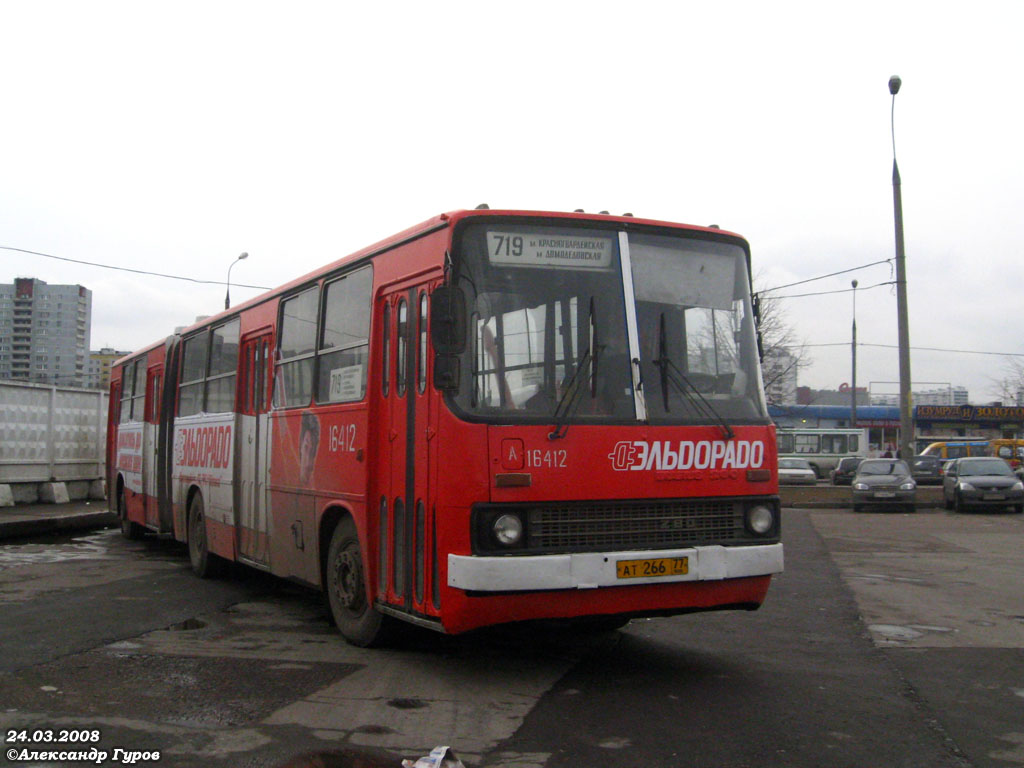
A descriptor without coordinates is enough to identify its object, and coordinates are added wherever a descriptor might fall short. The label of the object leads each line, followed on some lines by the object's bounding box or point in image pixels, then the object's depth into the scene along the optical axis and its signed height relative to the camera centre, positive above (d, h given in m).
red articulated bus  6.63 +0.22
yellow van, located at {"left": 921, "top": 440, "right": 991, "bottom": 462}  54.12 +0.84
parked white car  44.28 -0.37
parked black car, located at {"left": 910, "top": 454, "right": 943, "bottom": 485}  48.41 -0.18
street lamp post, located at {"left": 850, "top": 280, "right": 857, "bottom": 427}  55.56 +5.71
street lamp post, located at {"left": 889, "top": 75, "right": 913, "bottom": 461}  26.59 +4.31
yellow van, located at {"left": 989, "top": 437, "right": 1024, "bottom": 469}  51.11 +0.78
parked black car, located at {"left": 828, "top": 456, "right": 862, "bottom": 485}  48.91 -0.34
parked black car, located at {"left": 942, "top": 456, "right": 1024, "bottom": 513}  27.81 -0.50
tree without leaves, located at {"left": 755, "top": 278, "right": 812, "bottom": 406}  51.47 +5.21
